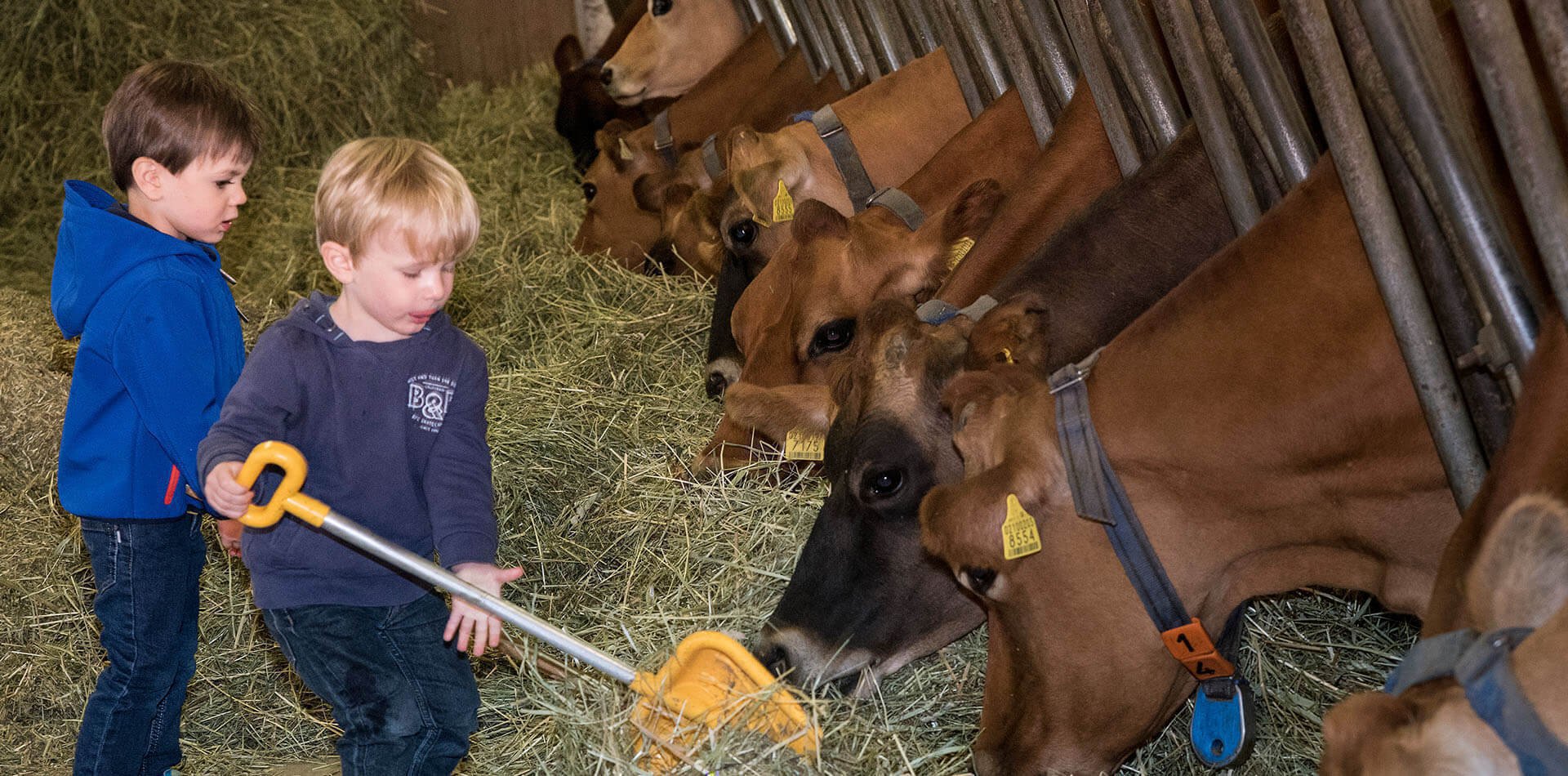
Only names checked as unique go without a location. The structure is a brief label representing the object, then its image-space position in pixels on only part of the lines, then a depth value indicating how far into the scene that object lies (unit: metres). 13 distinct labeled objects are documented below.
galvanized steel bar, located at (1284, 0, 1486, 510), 2.39
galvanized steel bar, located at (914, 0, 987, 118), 5.36
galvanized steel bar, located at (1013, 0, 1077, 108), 4.62
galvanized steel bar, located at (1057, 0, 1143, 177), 3.92
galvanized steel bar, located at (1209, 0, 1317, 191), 3.24
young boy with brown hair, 2.97
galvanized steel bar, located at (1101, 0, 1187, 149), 3.83
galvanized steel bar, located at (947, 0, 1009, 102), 5.21
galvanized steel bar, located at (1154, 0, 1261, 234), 3.28
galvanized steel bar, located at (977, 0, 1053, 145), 4.67
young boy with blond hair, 2.65
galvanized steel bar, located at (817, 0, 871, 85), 6.49
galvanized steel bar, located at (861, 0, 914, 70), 6.17
